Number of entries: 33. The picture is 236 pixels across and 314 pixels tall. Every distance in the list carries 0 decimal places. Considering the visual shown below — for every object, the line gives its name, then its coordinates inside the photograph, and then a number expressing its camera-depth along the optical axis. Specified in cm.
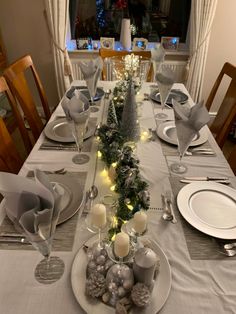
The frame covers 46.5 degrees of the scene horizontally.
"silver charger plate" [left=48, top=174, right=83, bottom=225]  77
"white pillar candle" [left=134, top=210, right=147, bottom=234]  67
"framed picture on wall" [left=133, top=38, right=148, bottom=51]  240
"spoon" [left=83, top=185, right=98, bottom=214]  80
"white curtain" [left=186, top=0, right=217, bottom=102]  213
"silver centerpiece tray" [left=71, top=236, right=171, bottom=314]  55
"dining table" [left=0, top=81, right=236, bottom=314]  58
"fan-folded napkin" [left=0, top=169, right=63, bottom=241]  56
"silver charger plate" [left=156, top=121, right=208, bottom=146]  113
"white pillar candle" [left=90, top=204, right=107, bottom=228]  66
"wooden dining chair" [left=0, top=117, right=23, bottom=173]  110
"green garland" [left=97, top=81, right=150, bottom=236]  68
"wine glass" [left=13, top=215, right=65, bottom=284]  54
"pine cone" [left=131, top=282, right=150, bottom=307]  53
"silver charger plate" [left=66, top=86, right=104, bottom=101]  149
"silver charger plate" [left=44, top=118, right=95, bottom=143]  113
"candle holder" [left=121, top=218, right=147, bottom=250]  69
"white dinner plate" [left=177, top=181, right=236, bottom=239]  73
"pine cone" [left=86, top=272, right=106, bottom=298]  56
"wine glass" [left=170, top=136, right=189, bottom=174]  97
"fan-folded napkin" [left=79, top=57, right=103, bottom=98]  128
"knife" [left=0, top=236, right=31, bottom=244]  70
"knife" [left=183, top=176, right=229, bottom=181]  92
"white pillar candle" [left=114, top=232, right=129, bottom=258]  58
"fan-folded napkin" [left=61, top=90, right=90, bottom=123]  91
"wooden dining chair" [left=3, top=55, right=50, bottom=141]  136
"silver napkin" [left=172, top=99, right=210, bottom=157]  86
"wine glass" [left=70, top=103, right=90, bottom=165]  91
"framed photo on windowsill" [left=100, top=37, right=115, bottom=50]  240
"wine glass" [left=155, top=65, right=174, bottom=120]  118
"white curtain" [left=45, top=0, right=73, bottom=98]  215
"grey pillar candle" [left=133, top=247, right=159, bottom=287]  53
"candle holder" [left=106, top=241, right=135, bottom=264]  61
